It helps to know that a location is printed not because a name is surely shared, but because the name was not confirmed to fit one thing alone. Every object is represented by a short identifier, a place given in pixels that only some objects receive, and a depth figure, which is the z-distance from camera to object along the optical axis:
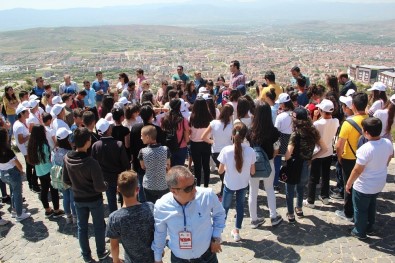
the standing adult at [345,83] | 7.37
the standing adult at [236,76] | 8.60
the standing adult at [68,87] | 9.38
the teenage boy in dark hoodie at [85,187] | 4.28
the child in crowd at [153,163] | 4.48
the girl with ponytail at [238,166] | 4.46
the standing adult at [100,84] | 10.28
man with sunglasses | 2.96
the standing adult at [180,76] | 10.02
